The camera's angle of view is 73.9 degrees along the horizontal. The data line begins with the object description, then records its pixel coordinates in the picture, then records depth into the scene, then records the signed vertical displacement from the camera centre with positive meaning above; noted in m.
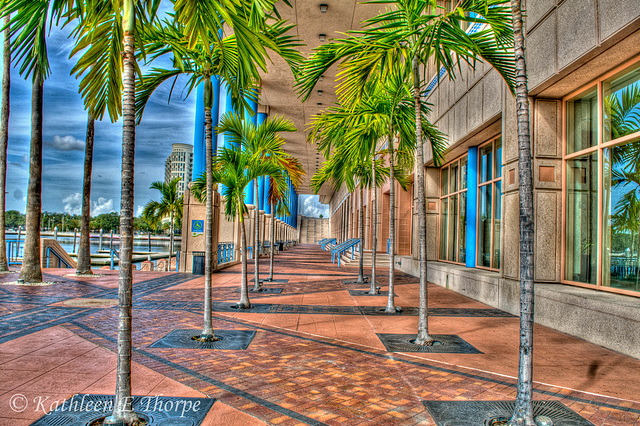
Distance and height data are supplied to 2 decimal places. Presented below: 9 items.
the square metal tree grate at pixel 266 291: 9.82 -1.53
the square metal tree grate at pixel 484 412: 3.00 -1.37
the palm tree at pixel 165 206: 22.39 +0.99
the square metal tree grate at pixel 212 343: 4.99 -1.43
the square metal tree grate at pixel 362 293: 9.81 -1.56
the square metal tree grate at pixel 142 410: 2.86 -1.33
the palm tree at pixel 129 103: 2.76 +0.82
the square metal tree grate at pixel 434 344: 5.03 -1.45
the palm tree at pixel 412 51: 4.65 +2.05
